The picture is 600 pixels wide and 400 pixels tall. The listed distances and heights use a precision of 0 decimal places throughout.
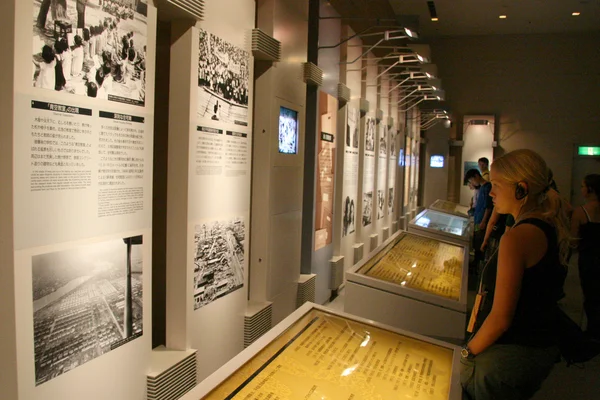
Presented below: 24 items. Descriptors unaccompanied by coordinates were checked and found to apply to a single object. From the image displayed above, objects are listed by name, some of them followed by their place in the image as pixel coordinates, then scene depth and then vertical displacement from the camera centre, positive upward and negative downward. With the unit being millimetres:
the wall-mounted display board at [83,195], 2121 -148
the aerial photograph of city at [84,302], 2240 -670
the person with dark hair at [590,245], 5086 -667
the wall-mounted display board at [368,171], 8695 -6
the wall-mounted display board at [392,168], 11341 +90
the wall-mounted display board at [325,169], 6234 +12
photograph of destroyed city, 3574 -681
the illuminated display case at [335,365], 1903 -818
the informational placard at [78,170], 2115 -33
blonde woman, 1941 -457
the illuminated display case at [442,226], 6641 -782
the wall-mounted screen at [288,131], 4832 +368
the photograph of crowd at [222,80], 3449 +621
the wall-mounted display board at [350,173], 7437 -35
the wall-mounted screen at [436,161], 18688 +432
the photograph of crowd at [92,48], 2166 +541
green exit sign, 17734 +915
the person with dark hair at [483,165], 9652 +176
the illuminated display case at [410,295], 3381 -844
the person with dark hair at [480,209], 7449 -513
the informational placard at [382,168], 9941 +65
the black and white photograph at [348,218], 7609 -707
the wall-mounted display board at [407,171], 14461 +34
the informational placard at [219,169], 3463 -16
